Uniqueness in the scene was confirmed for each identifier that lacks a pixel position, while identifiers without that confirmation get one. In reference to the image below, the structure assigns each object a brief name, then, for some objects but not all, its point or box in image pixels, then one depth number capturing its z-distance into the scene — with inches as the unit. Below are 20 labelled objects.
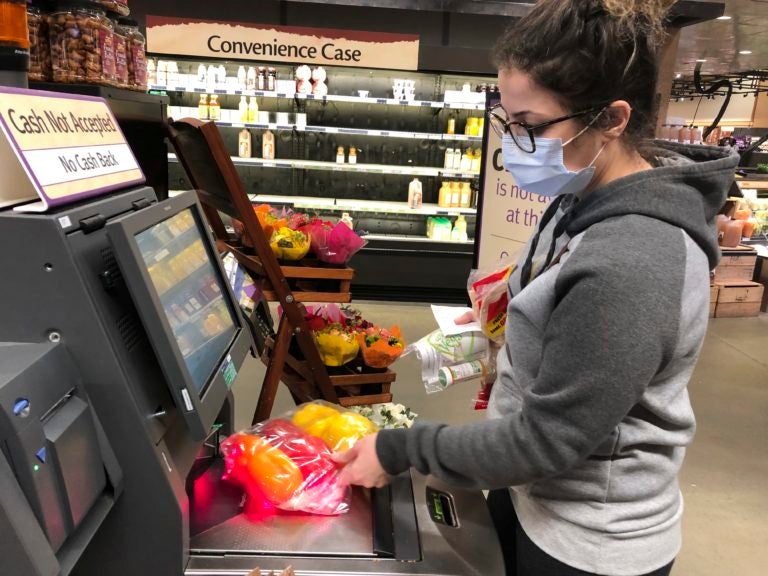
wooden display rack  74.0
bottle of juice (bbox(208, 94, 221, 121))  222.5
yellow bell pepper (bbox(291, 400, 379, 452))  49.6
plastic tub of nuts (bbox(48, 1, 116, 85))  63.7
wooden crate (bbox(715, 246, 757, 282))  233.8
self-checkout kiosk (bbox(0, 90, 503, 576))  29.1
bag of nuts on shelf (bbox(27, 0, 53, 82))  63.8
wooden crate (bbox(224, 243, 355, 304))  87.7
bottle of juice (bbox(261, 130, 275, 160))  229.3
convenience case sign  205.0
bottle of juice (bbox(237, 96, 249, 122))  224.1
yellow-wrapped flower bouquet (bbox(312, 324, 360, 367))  98.0
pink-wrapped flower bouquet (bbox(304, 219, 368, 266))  95.1
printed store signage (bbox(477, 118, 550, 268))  131.5
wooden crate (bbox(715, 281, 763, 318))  228.2
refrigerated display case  225.1
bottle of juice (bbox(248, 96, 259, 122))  224.2
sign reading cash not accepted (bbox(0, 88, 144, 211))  33.0
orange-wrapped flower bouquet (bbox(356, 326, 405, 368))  99.2
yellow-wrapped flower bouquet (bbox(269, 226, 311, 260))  93.0
